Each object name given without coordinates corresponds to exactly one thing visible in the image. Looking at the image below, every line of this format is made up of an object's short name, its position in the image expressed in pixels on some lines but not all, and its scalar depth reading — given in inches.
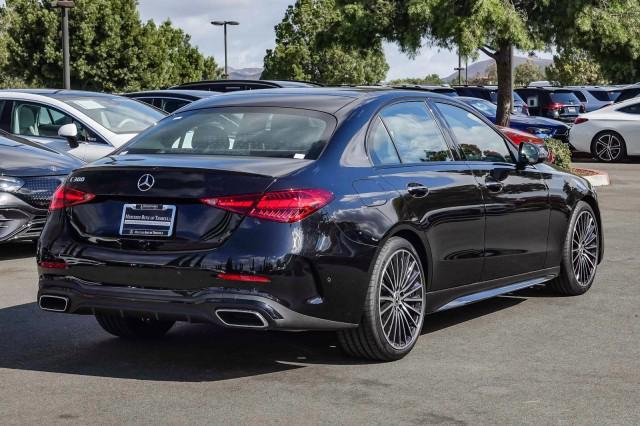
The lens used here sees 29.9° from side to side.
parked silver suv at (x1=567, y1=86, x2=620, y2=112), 1620.3
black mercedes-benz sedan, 229.6
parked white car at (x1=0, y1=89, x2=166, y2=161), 526.9
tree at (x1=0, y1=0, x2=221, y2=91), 2153.1
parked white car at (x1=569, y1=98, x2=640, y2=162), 978.1
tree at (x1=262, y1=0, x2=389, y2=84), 2488.9
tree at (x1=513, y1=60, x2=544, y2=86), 5521.7
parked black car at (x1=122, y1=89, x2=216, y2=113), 721.6
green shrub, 791.1
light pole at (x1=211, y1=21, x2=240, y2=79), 2647.1
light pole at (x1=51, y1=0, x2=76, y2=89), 1359.5
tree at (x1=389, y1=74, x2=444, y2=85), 5050.2
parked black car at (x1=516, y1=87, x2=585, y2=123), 1390.3
